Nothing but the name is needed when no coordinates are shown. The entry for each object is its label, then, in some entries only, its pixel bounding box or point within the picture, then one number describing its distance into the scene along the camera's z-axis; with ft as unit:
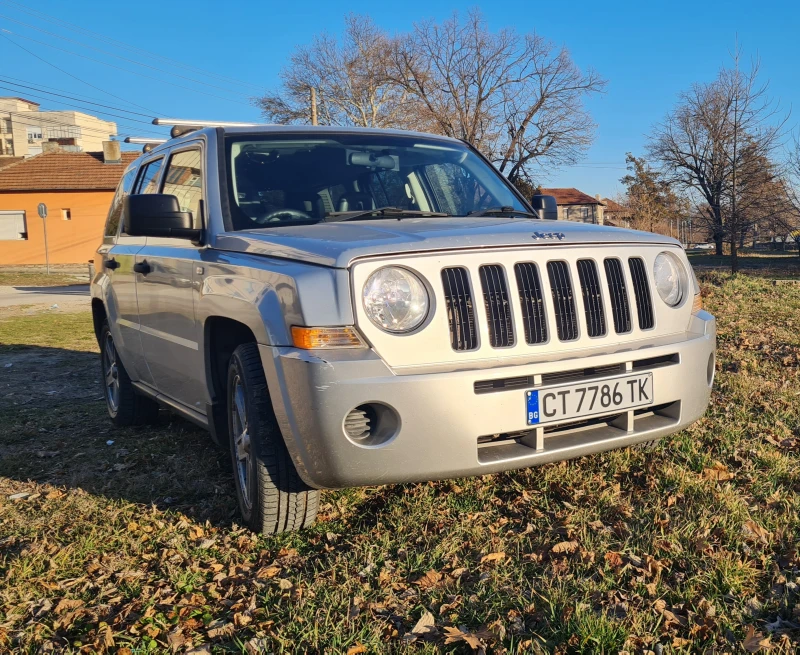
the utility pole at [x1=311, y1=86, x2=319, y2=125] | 125.62
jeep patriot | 9.40
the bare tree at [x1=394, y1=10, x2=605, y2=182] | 136.98
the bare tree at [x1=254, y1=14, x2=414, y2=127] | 140.26
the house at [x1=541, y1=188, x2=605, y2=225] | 330.34
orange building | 130.62
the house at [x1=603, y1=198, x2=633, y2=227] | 203.12
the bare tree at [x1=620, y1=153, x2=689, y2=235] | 203.72
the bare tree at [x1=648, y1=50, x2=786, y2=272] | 98.02
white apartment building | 296.30
